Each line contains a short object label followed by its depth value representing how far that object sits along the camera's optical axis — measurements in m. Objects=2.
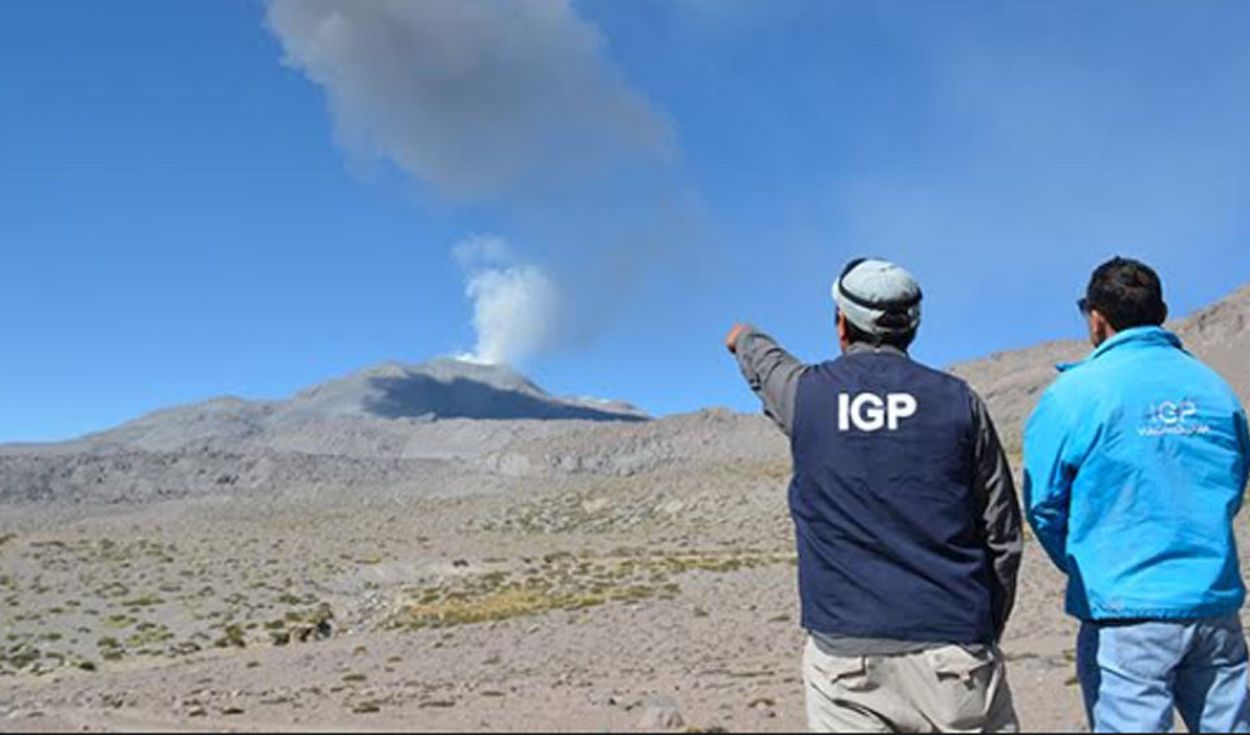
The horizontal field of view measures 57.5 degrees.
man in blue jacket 4.29
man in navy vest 3.99
